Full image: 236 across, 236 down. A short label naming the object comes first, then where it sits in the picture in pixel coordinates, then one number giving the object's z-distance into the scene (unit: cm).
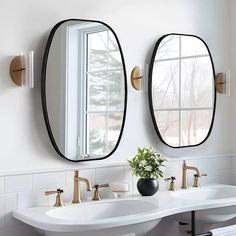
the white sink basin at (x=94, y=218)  232
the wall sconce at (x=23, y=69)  263
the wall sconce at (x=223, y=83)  368
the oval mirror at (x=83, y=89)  277
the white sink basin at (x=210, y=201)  295
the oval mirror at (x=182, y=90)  331
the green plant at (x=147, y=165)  300
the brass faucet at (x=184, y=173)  334
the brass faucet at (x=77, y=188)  279
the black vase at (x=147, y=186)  300
